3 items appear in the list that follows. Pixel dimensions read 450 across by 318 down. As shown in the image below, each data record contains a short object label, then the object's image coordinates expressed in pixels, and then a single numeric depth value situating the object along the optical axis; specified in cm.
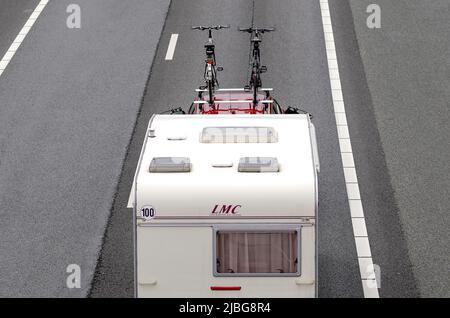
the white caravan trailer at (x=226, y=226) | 1265
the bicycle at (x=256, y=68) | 1847
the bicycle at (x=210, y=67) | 1885
